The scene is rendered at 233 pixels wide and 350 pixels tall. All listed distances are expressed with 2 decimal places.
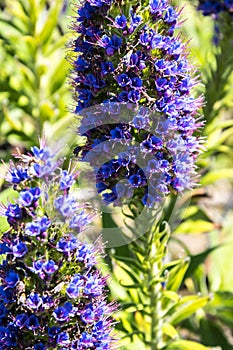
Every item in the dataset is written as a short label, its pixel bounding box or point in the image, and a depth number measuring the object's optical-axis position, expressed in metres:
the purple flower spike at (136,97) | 0.86
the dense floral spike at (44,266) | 0.78
